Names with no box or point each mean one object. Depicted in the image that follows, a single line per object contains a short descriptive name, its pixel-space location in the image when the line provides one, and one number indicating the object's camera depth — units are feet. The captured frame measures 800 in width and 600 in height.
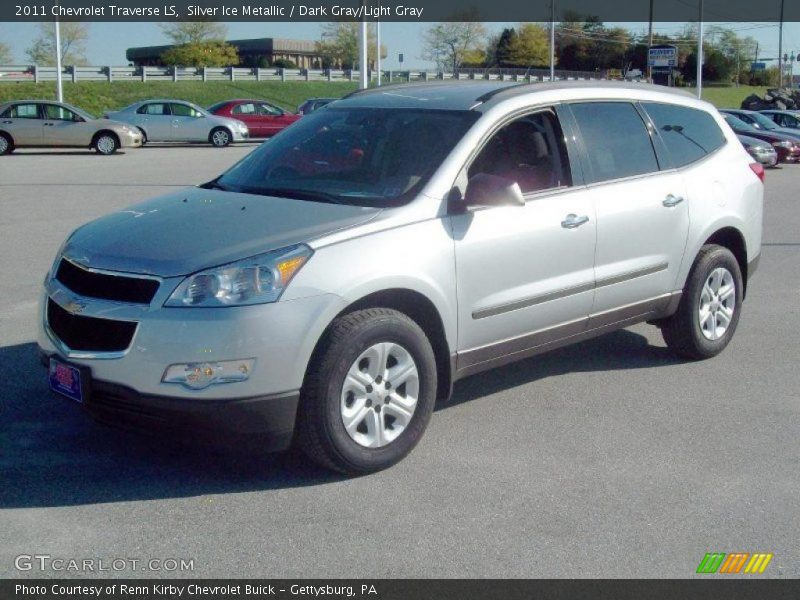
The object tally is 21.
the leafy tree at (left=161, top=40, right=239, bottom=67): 272.72
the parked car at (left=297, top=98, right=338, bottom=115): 113.38
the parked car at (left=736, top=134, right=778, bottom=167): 85.51
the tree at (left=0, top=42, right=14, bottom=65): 284.53
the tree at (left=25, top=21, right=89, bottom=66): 260.42
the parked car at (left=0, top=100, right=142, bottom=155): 91.40
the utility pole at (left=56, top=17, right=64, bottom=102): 129.64
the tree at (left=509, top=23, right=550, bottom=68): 278.26
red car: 119.75
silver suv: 15.01
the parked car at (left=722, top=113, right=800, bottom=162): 91.66
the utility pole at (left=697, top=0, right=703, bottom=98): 139.85
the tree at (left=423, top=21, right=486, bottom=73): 245.04
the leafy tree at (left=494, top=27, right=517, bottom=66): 284.61
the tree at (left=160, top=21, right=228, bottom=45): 271.90
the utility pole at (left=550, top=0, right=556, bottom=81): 150.30
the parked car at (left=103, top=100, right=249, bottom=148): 109.50
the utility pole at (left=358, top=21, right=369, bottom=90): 81.61
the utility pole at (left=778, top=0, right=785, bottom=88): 255.50
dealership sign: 168.14
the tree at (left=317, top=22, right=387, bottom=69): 284.20
